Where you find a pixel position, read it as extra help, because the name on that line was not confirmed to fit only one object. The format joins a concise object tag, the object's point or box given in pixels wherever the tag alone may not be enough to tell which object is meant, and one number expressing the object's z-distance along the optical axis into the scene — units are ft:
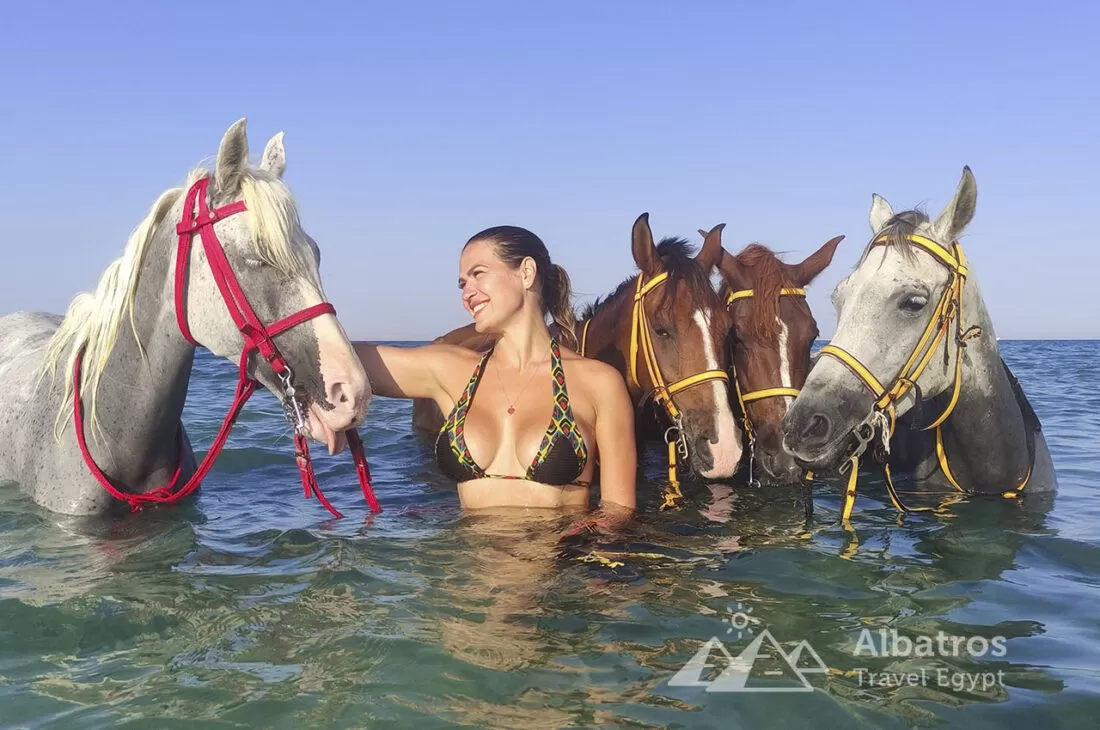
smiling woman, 13.06
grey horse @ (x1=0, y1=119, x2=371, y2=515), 10.62
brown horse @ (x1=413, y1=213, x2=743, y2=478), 15.01
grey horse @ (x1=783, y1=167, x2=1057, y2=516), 12.87
